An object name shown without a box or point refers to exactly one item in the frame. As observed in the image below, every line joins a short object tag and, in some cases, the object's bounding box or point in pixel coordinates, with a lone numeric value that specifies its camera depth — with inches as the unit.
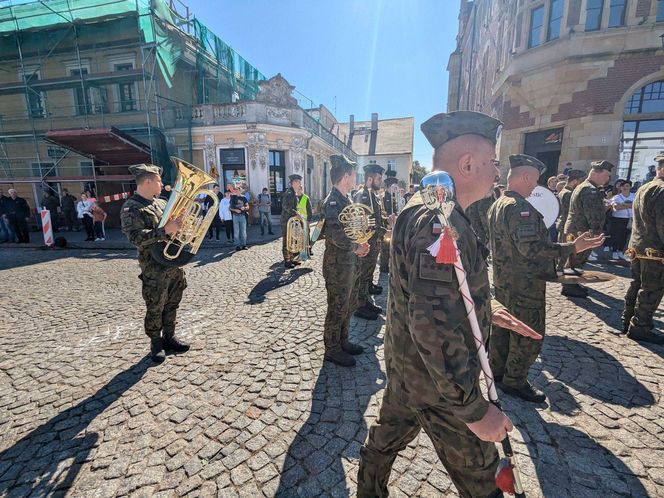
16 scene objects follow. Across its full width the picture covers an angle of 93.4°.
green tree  2098.8
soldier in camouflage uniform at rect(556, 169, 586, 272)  269.4
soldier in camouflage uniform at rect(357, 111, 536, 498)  52.4
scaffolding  582.2
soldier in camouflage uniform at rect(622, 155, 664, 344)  155.4
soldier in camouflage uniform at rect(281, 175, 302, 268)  310.7
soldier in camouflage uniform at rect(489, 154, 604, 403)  112.5
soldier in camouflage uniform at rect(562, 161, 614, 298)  221.6
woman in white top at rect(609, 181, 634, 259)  348.2
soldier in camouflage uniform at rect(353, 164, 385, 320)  201.7
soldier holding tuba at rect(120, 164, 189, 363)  137.9
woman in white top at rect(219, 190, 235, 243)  454.7
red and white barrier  432.6
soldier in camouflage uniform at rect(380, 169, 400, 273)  284.5
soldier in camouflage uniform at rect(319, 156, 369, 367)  145.9
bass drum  167.9
